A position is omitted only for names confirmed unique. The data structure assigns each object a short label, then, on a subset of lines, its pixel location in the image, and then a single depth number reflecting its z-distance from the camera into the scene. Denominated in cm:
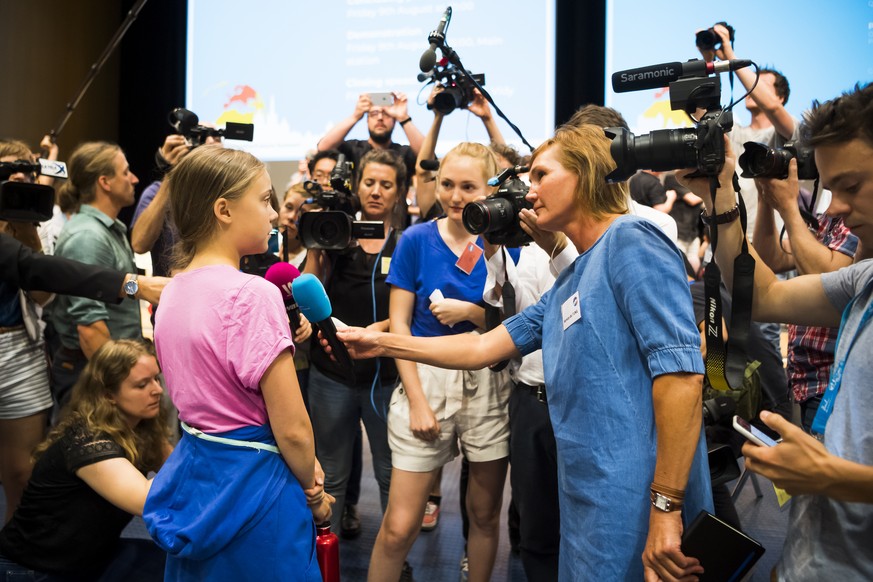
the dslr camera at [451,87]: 275
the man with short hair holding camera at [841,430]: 108
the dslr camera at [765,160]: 166
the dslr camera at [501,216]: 196
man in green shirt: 279
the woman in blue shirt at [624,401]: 131
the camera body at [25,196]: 246
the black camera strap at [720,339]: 147
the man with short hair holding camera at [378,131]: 360
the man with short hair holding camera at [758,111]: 224
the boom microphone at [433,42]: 258
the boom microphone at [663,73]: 148
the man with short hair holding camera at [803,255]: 178
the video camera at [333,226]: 256
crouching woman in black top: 195
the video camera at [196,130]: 274
